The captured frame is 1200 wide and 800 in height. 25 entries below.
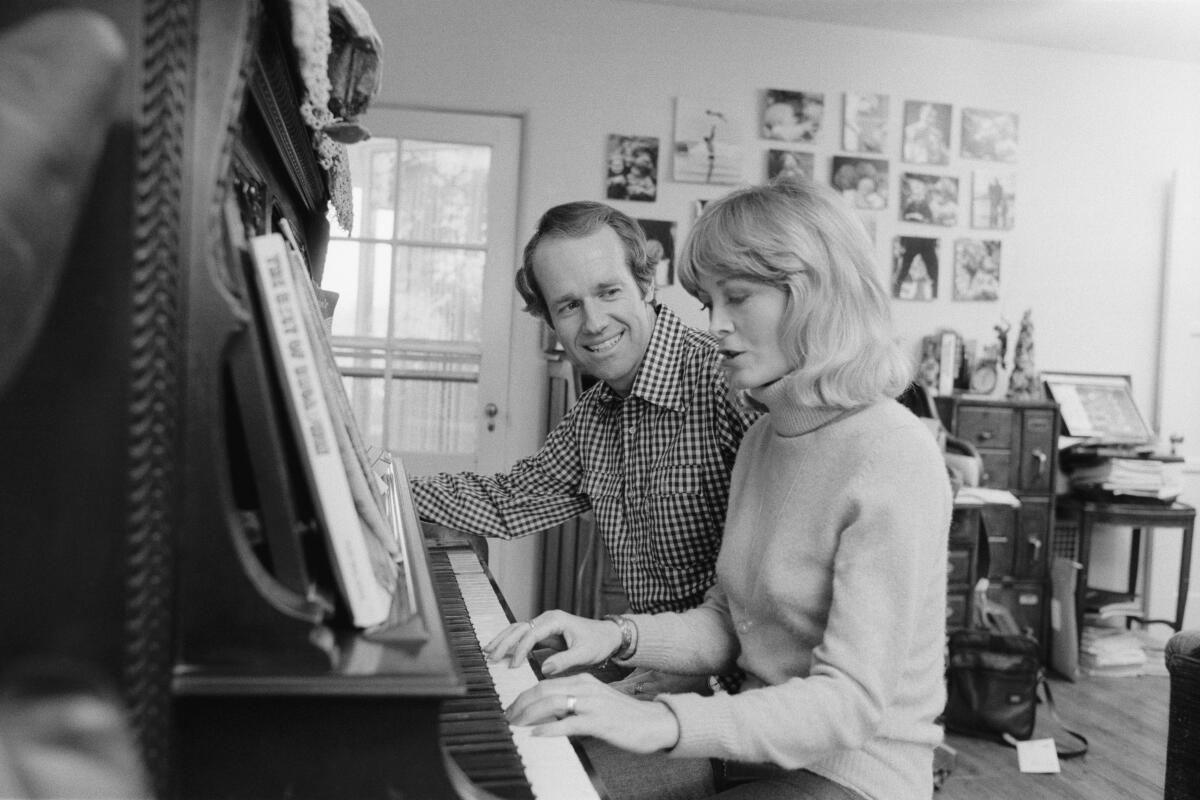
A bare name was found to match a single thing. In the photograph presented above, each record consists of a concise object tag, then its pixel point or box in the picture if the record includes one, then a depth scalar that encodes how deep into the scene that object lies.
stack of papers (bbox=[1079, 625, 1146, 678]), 4.56
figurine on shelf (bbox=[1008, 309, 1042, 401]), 4.74
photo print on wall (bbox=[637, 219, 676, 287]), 4.66
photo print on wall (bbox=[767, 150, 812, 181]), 4.77
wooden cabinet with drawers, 4.42
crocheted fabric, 0.87
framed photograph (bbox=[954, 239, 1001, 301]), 4.97
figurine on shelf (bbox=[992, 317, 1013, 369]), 4.83
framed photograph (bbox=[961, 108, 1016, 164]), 4.96
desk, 4.42
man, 1.75
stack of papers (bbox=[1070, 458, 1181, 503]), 4.52
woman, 1.15
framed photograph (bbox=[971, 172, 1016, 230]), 4.98
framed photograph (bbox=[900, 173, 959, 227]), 4.92
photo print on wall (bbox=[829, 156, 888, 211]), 4.84
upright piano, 0.68
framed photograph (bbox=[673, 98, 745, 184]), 4.66
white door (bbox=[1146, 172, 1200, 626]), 5.10
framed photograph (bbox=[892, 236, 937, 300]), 4.92
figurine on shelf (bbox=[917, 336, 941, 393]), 4.71
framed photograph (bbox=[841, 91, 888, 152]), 4.82
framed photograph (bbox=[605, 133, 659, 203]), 4.61
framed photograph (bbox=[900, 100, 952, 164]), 4.90
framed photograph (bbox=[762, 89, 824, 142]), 4.75
